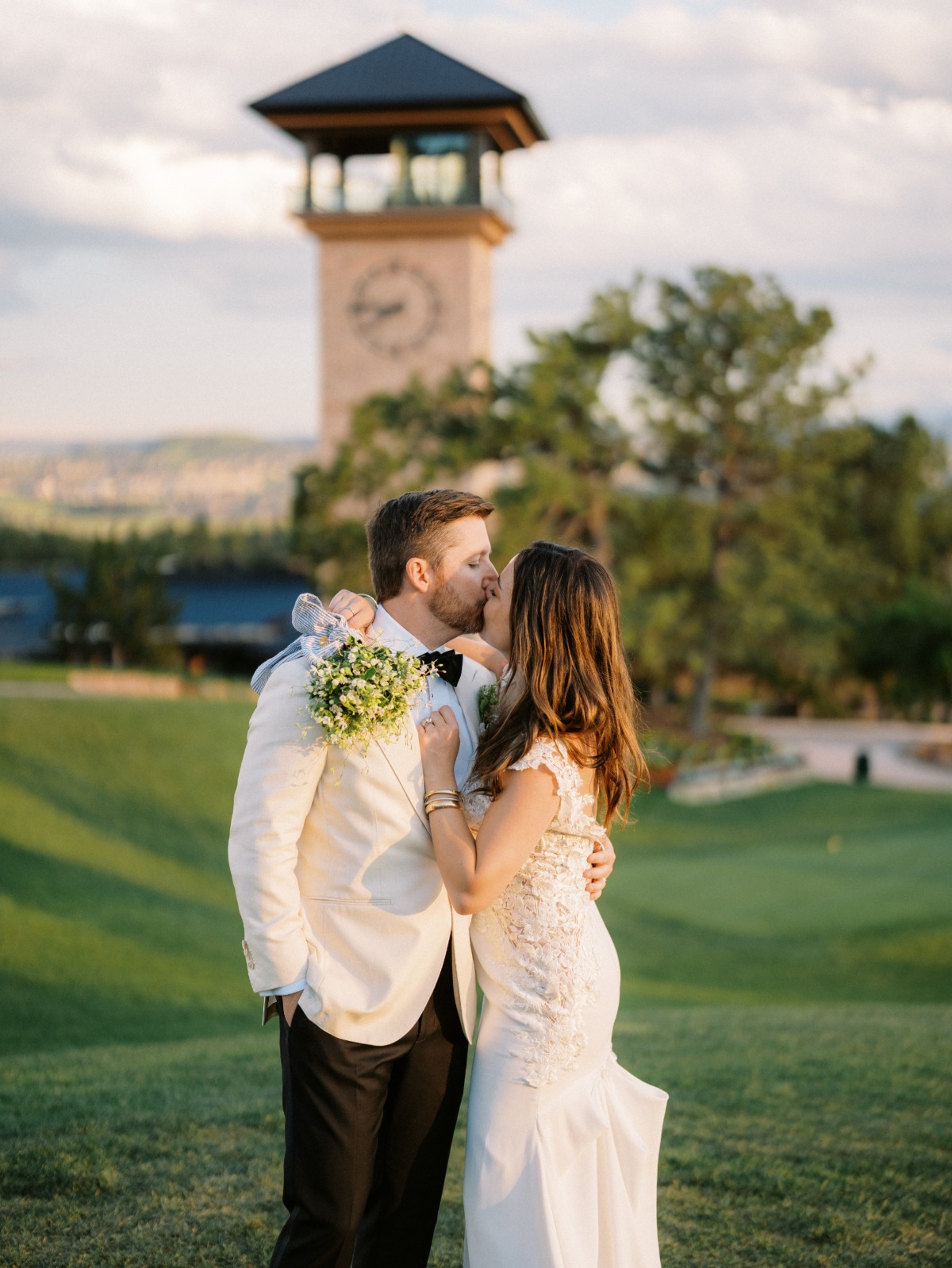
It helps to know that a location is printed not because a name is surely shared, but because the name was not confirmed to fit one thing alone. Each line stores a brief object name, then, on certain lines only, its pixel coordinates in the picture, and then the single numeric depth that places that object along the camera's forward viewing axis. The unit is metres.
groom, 3.12
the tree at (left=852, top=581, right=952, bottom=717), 39.53
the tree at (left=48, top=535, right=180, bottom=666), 30.67
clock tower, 28.84
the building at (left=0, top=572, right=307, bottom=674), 37.06
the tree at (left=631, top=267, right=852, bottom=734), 28.94
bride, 3.21
